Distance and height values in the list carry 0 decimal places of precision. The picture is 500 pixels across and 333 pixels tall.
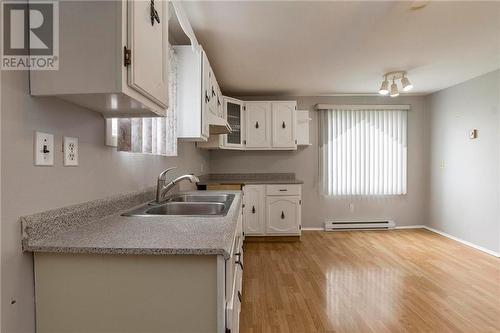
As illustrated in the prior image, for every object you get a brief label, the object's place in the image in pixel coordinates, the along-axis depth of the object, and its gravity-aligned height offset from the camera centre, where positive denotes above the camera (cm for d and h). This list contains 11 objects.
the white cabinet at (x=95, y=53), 83 +34
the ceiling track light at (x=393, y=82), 337 +104
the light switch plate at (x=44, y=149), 89 +5
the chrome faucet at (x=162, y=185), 177 -13
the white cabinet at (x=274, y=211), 391 -66
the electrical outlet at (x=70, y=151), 103 +5
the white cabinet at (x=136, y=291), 87 -40
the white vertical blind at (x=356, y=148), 449 +28
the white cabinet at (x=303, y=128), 430 +58
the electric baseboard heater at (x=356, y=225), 446 -97
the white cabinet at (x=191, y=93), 202 +53
